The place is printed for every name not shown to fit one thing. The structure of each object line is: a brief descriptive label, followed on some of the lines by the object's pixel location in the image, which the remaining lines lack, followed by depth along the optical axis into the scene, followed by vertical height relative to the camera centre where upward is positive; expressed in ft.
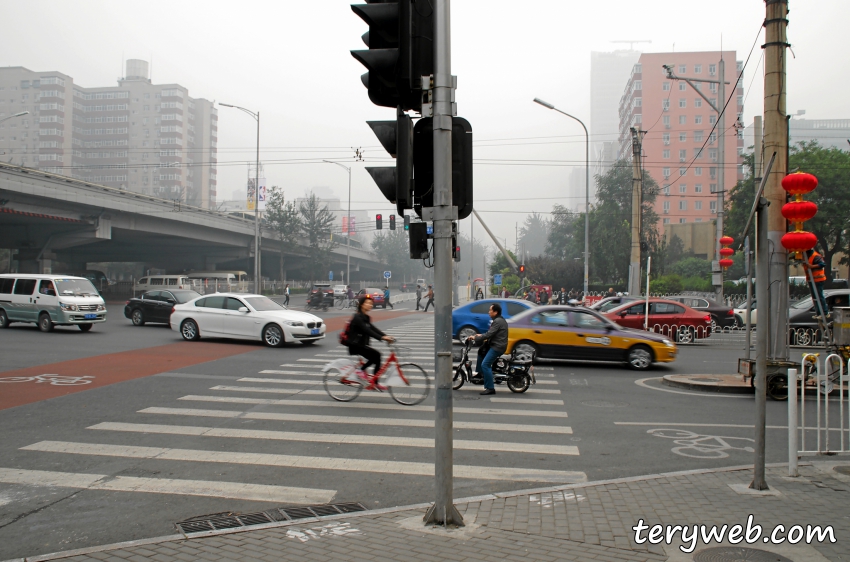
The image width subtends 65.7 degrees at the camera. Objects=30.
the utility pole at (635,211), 88.69 +9.95
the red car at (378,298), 143.95 -3.18
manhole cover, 14.80 -6.17
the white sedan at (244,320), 60.08 -3.48
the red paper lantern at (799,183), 33.68 +5.23
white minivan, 71.31 -2.06
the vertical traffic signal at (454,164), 16.98 +3.11
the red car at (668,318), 69.87 -3.62
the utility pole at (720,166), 81.76 +15.25
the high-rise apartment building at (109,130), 406.21 +98.19
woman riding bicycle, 35.24 -2.82
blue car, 63.26 -3.06
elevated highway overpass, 119.55 +12.81
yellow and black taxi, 48.75 -4.11
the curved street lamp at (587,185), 105.91 +17.00
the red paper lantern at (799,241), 34.58 +2.32
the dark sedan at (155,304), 80.12 -2.67
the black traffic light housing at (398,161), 16.43 +3.06
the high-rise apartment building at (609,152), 460.55 +95.44
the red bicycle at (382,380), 34.42 -5.14
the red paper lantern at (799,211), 34.09 +3.87
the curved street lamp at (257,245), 144.97 +8.56
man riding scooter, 36.58 -3.24
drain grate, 17.08 -6.33
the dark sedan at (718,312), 82.89 -3.47
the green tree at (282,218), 230.89 +23.05
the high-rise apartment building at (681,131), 289.74 +68.90
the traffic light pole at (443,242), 16.52 +1.06
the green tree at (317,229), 244.01 +20.17
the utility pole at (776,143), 37.06 +8.07
